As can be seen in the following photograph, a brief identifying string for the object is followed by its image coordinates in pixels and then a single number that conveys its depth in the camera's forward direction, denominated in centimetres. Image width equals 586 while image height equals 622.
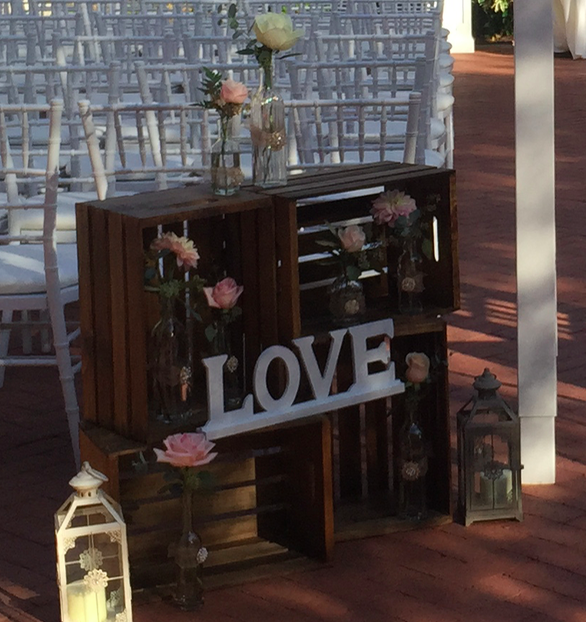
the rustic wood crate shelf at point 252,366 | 306
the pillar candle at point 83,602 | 291
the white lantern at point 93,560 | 286
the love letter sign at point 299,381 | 309
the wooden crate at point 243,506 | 326
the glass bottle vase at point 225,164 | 317
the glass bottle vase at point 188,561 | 311
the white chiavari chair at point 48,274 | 377
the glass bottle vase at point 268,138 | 324
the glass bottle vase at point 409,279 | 339
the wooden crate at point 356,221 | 318
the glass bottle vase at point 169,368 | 310
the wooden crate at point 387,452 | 348
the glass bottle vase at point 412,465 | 347
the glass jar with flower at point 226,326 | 309
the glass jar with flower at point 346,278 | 330
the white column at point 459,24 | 1481
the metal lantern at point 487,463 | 344
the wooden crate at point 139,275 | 301
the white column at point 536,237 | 349
